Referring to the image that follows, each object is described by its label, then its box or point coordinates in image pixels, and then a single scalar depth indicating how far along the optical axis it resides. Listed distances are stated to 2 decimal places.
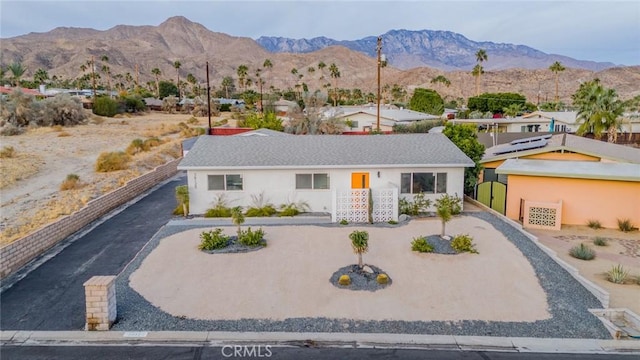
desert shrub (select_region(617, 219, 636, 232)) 19.66
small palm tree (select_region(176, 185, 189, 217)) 20.59
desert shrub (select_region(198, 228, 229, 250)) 16.05
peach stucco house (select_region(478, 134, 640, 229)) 19.83
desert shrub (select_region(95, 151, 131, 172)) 32.03
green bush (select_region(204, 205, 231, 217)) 20.08
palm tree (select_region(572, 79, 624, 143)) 35.69
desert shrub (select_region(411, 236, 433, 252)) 15.60
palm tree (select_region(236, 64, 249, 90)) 116.03
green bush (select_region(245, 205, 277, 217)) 19.99
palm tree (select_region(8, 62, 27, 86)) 83.94
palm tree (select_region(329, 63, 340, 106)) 98.38
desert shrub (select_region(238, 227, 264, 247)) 16.39
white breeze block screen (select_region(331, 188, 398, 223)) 19.17
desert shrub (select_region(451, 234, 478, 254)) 15.69
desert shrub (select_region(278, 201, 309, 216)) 20.35
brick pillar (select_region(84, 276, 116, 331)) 10.62
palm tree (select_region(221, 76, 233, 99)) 127.62
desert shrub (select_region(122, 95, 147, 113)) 80.89
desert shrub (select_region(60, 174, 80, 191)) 26.73
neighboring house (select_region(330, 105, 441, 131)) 46.94
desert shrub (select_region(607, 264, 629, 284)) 13.80
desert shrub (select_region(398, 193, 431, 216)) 20.19
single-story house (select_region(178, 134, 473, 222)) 20.09
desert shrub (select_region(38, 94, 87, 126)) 56.19
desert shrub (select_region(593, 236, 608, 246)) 17.70
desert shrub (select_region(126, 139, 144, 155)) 40.47
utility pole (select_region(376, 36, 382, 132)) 33.01
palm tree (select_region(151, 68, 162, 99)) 120.34
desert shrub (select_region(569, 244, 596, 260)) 15.98
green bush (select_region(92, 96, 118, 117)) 72.31
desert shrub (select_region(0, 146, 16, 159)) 35.78
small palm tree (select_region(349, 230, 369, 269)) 13.73
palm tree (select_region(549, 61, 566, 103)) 92.62
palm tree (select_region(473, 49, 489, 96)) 93.04
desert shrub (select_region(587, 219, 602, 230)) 20.05
